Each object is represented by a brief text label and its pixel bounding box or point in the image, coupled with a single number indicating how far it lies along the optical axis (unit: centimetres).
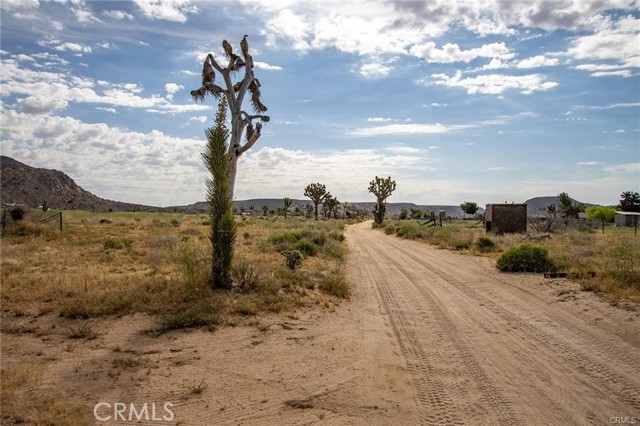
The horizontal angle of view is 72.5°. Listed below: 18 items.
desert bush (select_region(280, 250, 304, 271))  1302
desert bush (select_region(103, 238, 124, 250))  1853
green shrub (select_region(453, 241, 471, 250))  2188
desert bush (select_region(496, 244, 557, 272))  1410
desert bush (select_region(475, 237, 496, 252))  2044
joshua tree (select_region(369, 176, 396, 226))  5394
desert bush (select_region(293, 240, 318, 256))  1800
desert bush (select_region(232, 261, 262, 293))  1010
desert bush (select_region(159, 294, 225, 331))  767
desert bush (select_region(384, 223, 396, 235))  3809
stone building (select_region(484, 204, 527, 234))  2998
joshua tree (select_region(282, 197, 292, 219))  8566
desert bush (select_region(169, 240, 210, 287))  990
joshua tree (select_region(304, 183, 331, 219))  8212
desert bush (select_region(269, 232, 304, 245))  2045
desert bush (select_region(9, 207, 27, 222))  2617
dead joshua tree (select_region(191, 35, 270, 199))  1445
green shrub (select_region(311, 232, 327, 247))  2156
